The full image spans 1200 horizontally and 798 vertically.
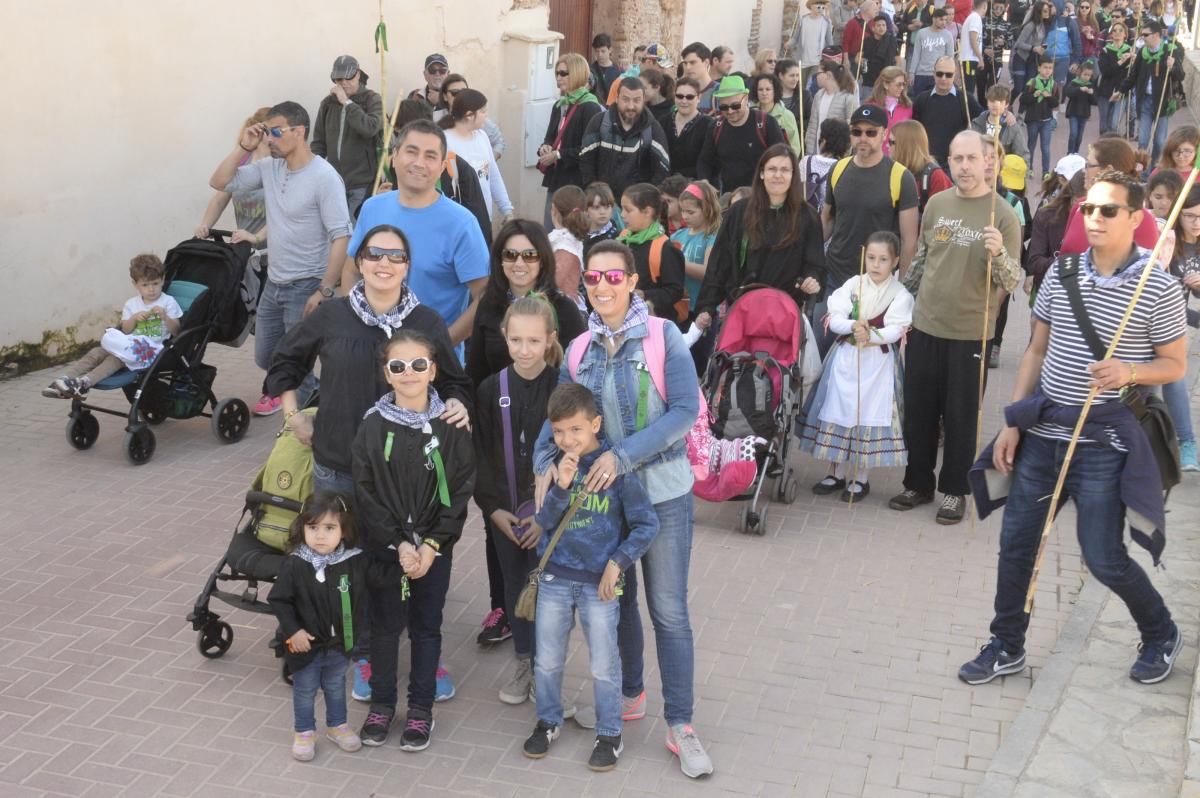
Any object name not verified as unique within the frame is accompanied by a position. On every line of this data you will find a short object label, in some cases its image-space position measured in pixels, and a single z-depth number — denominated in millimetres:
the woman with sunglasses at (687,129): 11812
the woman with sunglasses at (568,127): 11586
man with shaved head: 7312
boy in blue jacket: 4914
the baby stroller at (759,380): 7457
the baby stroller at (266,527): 5676
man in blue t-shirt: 6305
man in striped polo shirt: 5324
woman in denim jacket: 5027
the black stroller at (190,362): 8135
